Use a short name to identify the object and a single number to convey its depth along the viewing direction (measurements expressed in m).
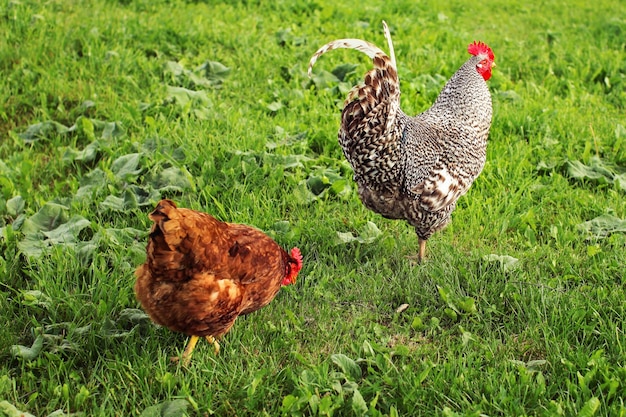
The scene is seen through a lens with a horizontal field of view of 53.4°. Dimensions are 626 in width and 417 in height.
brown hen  2.94
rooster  3.69
